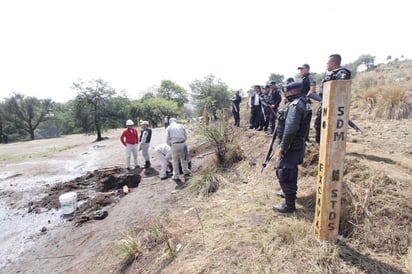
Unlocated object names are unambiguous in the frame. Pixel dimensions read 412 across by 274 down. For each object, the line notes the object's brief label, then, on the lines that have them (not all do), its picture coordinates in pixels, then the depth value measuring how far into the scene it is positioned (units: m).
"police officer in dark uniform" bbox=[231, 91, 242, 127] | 10.08
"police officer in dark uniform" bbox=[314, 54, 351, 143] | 3.47
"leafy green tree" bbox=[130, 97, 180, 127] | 46.91
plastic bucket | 5.51
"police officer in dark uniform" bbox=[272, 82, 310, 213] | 2.67
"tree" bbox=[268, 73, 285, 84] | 48.53
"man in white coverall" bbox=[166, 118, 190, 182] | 6.10
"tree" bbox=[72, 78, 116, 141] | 23.78
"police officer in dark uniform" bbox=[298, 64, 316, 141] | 4.52
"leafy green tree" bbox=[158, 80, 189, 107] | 69.69
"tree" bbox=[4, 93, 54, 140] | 40.31
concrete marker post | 1.92
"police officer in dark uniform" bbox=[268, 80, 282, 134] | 6.70
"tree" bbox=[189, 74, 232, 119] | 35.60
